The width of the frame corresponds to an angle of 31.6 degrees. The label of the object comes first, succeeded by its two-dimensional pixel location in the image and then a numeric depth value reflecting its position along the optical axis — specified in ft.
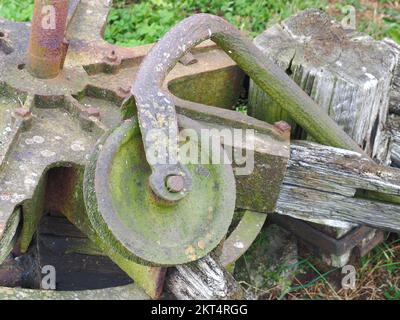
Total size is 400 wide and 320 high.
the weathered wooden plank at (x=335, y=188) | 11.46
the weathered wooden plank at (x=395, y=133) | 13.53
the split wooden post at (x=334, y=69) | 11.62
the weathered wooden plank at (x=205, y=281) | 9.65
